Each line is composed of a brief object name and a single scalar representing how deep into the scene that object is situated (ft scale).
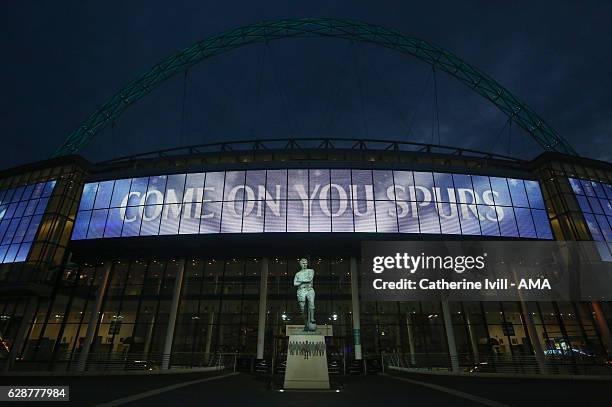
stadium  107.24
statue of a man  52.54
